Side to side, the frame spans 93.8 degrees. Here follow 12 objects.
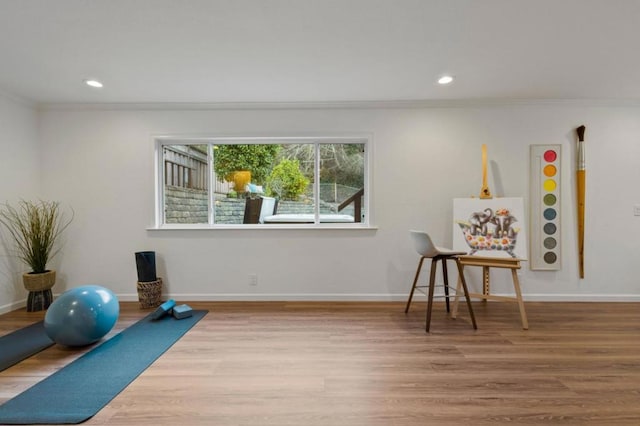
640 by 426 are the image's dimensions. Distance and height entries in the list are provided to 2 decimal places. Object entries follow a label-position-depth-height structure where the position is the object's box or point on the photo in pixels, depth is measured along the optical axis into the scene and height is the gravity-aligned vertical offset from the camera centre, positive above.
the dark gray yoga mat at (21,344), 2.10 -1.03
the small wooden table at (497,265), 2.65 -0.53
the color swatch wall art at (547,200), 3.35 +0.08
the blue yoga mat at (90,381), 1.53 -1.04
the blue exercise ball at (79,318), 2.17 -0.79
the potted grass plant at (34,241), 3.13 -0.32
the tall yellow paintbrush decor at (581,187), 3.28 +0.22
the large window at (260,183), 3.60 +0.33
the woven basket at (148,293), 3.22 -0.90
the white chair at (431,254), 2.62 -0.41
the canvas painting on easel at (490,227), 2.95 -0.19
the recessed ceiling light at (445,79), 2.77 +1.21
